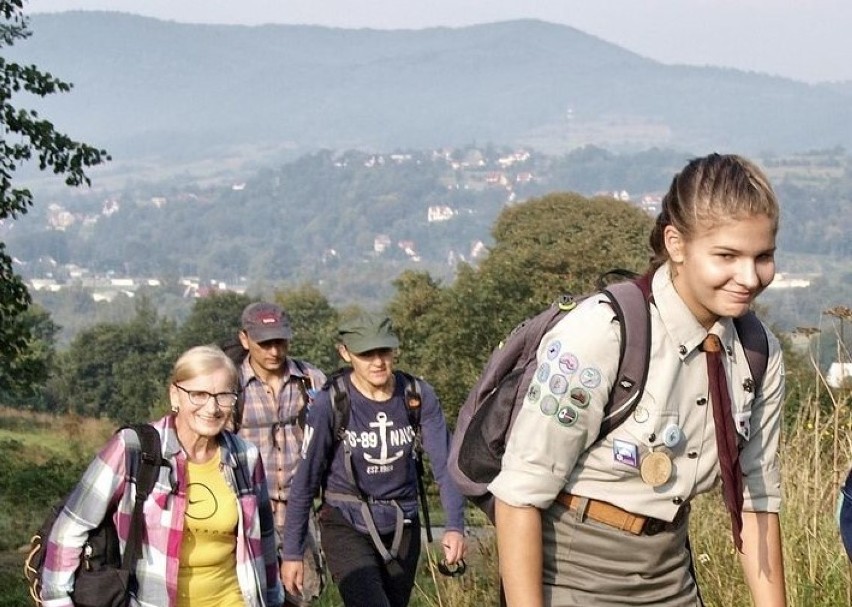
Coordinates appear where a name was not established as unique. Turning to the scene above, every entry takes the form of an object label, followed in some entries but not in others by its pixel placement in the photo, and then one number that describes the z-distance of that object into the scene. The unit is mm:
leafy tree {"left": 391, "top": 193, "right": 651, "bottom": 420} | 42688
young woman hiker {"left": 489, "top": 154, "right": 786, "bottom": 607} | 2469
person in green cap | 5293
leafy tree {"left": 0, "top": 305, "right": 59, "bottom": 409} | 11883
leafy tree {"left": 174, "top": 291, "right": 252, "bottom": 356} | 73062
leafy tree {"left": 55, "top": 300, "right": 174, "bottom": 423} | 66375
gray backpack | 2500
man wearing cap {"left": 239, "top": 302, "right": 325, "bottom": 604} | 5992
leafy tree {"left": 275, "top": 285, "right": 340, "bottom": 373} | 61438
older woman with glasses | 3627
